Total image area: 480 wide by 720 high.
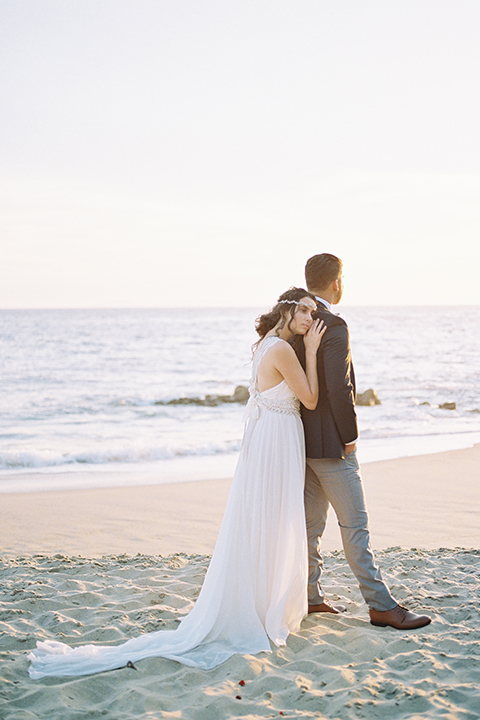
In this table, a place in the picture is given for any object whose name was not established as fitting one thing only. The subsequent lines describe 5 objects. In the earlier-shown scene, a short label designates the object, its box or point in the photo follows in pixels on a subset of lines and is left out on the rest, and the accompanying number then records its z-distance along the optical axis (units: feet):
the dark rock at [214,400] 64.34
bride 11.49
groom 11.76
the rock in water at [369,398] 61.36
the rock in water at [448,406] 58.49
